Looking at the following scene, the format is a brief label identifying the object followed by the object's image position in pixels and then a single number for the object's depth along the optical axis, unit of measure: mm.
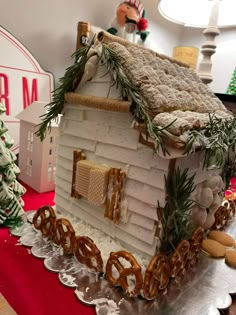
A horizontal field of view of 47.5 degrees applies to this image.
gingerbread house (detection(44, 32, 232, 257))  566
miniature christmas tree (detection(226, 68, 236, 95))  1704
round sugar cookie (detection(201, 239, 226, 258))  701
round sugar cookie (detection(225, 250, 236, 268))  663
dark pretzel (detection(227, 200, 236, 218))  942
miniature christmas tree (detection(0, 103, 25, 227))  769
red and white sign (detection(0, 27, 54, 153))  1172
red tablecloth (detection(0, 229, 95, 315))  498
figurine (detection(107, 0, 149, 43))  1459
